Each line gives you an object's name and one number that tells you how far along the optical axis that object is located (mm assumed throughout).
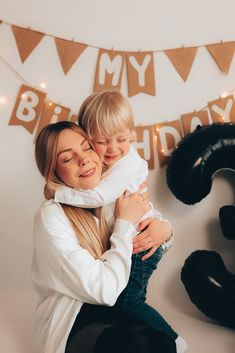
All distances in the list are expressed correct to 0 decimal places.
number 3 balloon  1753
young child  1396
